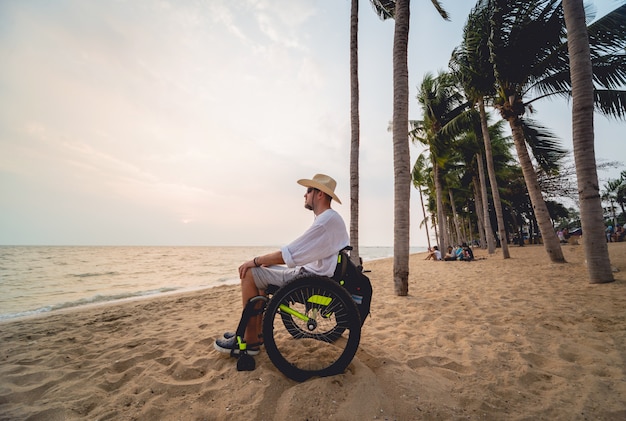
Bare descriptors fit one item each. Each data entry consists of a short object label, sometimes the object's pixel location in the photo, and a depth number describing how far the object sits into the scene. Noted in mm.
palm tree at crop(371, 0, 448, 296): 5484
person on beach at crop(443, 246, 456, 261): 14217
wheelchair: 1846
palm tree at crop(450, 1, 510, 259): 9398
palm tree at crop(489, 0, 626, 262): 7969
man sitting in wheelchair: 2048
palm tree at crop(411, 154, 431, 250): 22250
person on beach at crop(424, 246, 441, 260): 16141
